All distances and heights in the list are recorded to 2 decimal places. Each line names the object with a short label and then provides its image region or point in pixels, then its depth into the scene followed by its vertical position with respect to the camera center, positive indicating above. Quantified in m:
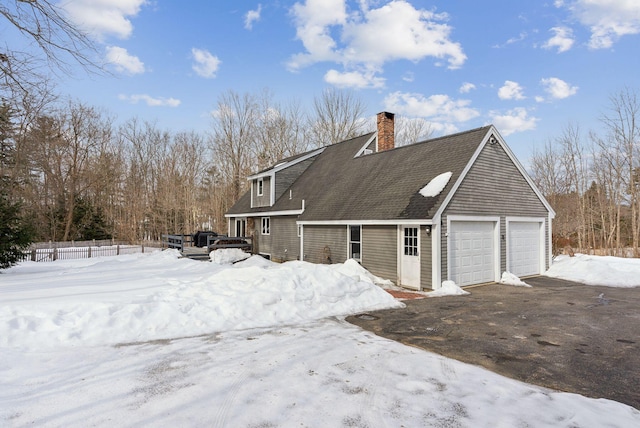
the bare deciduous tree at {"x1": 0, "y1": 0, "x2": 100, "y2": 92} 6.41 +3.63
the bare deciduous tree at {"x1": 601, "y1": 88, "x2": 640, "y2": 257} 23.02 +3.56
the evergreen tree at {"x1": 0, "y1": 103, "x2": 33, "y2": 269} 13.70 -0.35
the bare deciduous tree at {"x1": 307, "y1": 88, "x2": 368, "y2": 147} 32.59 +9.50
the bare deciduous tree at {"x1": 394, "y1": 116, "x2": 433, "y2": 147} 35.00 +9.29
